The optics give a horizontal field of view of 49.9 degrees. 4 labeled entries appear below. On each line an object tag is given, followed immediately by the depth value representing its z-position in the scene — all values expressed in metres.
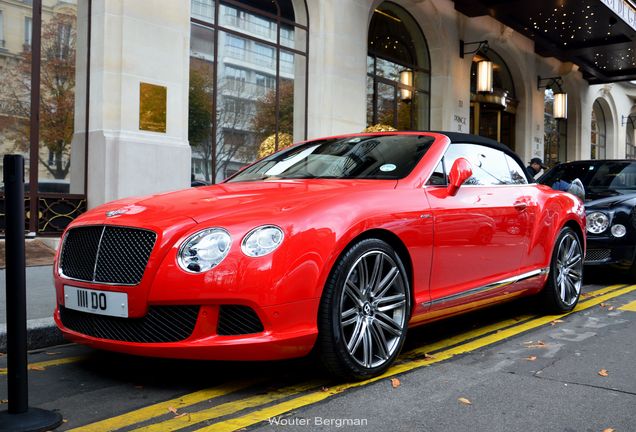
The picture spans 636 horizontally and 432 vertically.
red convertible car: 3.38
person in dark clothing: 13.10
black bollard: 3.01
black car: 7.90
